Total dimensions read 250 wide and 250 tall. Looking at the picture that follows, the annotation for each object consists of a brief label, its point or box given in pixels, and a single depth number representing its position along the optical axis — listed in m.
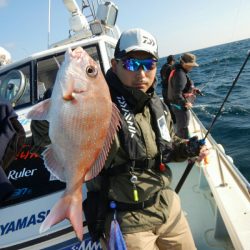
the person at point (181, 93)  6.16
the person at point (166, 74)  6.82
